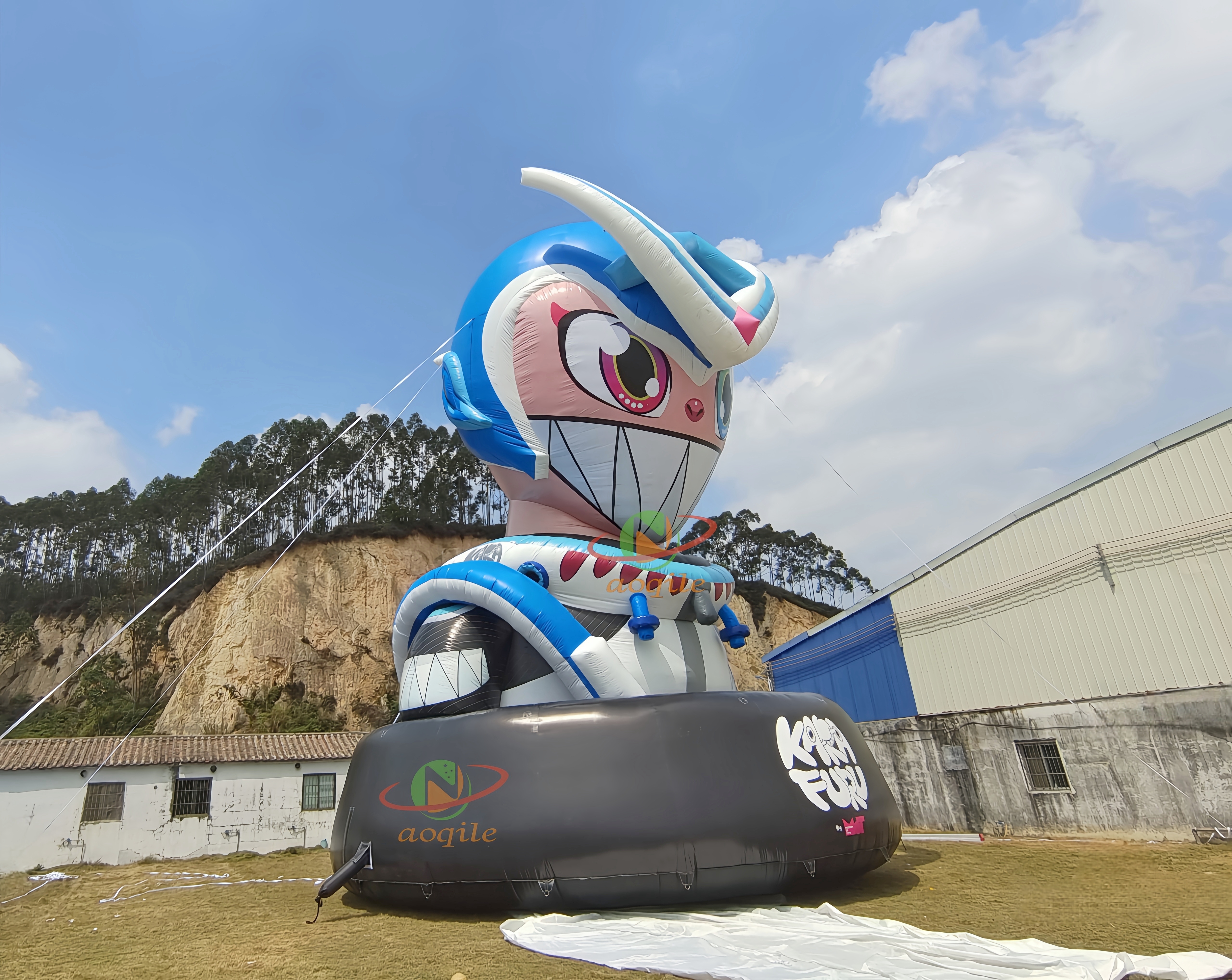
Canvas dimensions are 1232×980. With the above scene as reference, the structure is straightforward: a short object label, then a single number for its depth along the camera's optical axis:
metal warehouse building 8.81
